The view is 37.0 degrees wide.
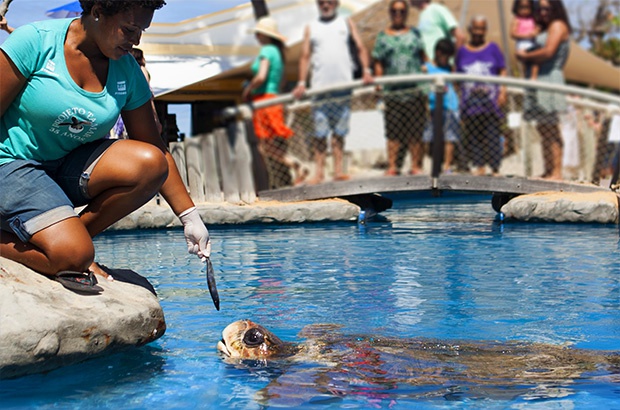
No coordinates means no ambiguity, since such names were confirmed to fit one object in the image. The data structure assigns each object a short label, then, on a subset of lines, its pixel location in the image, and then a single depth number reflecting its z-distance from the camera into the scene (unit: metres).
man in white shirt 9.49
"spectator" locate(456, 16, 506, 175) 10.05
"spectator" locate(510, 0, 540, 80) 9.88
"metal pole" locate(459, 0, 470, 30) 10.28
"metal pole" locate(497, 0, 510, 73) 10.21
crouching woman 3.78
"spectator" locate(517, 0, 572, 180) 9.80
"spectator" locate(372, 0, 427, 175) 9.68
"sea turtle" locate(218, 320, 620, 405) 3.54
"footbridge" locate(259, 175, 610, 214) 10.11
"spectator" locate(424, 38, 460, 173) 10.20
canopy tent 9.28
